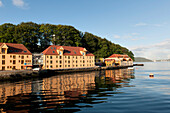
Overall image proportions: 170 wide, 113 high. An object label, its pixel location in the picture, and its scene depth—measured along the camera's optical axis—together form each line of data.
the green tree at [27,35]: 99.62
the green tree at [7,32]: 96.91
